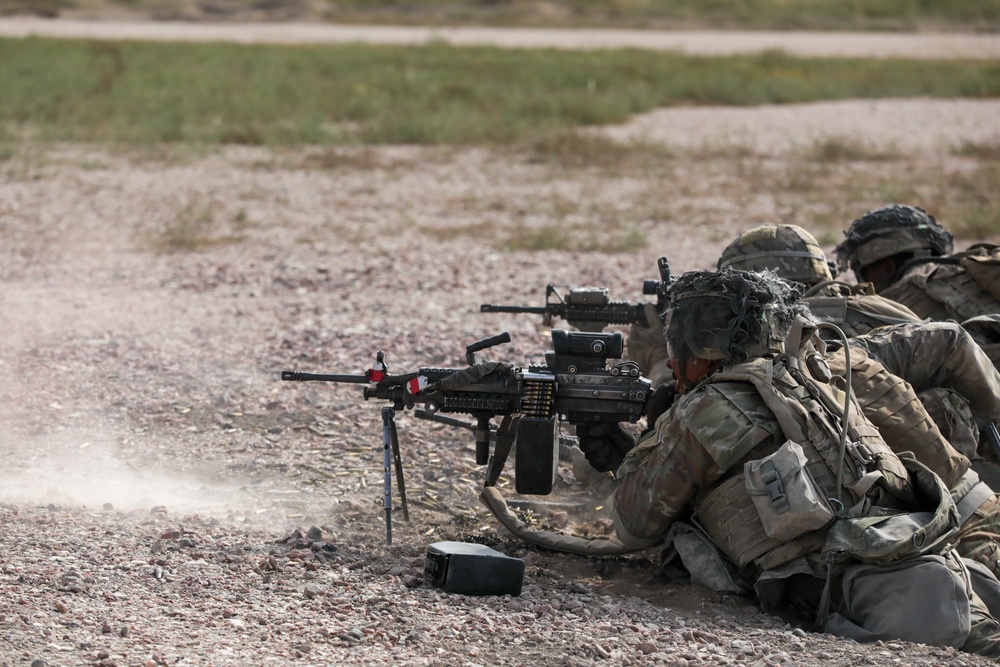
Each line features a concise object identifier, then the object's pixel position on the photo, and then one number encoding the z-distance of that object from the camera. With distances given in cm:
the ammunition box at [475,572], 873
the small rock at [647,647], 776
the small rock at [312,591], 854
